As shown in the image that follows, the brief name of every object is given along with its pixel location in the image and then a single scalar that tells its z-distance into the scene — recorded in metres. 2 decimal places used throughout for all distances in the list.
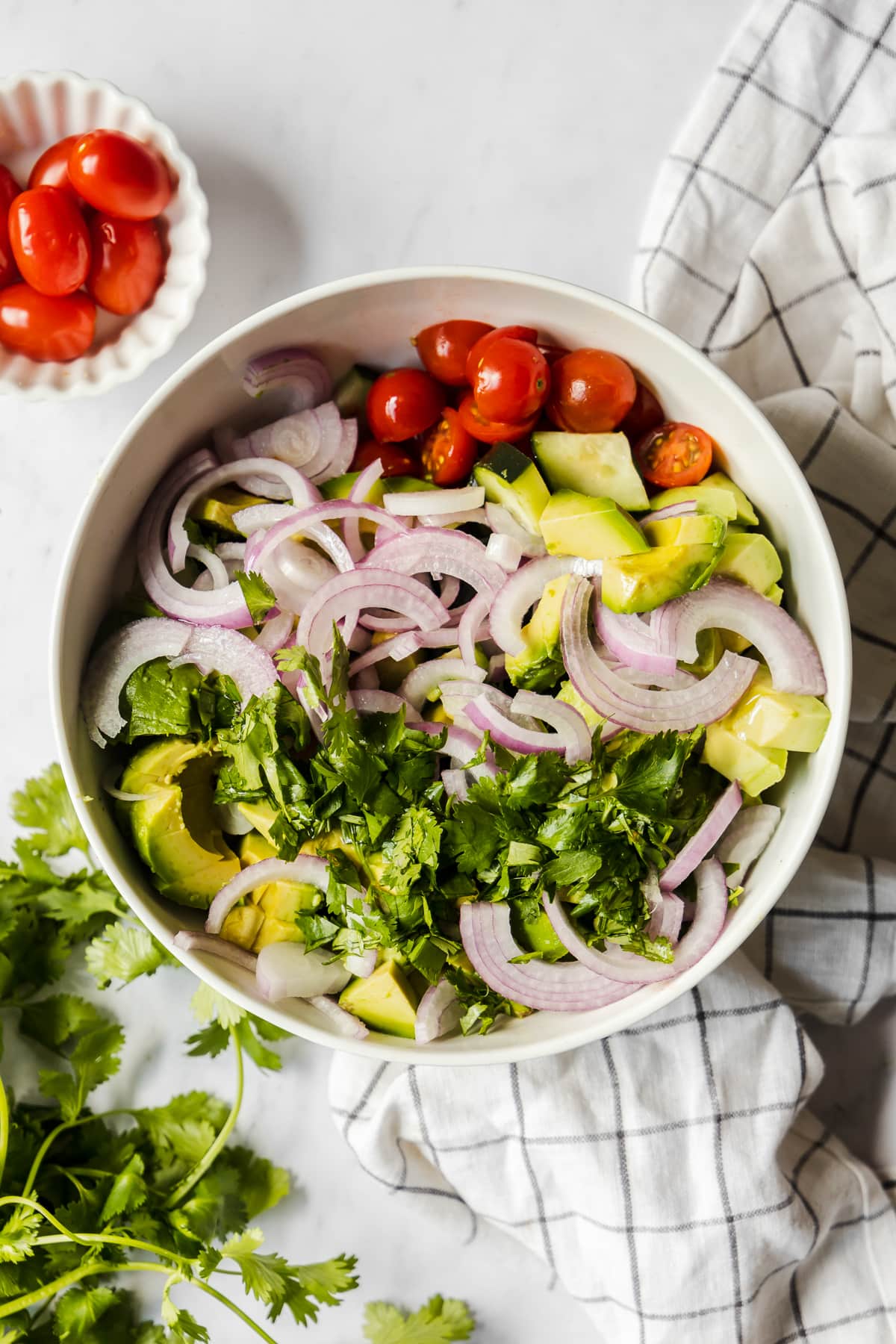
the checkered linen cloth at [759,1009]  0.82
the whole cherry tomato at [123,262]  0.82
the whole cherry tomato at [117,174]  0.80
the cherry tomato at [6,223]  0.82
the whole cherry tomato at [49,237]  0.81
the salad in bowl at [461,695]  0.75
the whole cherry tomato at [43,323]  0.82
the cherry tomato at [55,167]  0.82
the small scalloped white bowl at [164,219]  0.82
